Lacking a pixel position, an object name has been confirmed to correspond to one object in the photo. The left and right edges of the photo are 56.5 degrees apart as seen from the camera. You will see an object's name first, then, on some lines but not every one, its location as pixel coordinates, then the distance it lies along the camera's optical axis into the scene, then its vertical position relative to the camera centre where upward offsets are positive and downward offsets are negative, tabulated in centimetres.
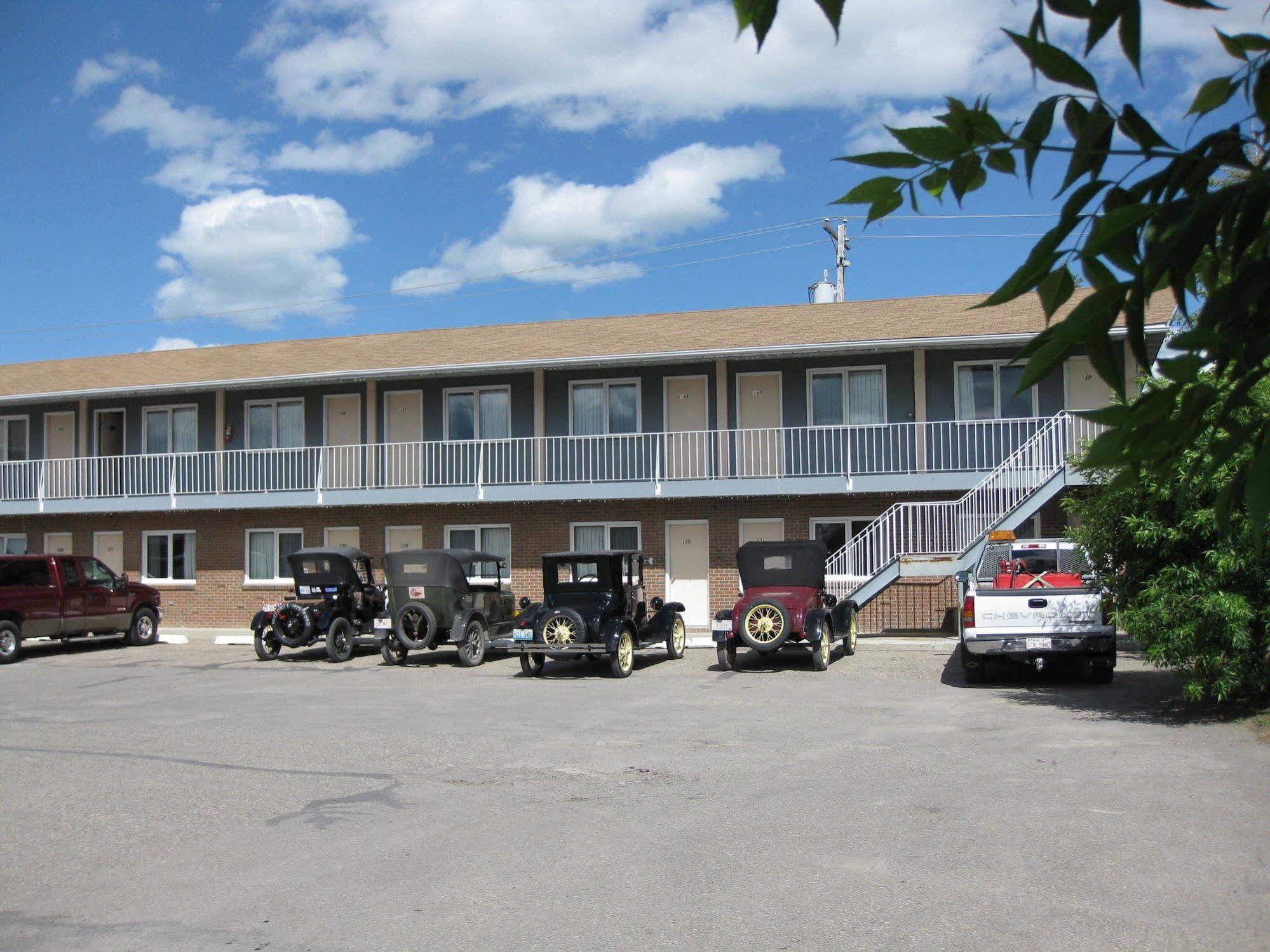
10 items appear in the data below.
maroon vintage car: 1656 -86
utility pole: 4391 +1132
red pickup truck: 2031 -72
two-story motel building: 2294 +234
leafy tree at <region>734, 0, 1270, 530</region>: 192 +53
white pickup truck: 1396 -95
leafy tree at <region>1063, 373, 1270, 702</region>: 1088 -49
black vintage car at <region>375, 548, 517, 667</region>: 1841 -80
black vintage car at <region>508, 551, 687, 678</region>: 1650 -94
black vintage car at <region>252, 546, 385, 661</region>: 1942 -84
